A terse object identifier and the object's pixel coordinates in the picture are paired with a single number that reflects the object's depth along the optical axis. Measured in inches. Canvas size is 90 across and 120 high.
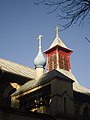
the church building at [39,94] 539.4
